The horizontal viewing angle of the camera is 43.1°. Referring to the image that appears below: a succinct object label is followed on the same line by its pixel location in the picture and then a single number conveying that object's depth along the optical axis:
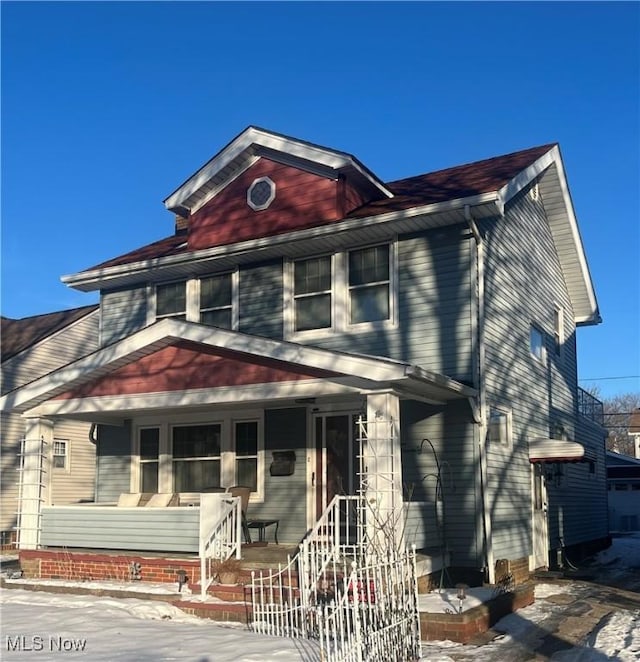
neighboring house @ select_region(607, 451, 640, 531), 31.12
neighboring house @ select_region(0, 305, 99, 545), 21.91
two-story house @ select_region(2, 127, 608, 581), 11.96
